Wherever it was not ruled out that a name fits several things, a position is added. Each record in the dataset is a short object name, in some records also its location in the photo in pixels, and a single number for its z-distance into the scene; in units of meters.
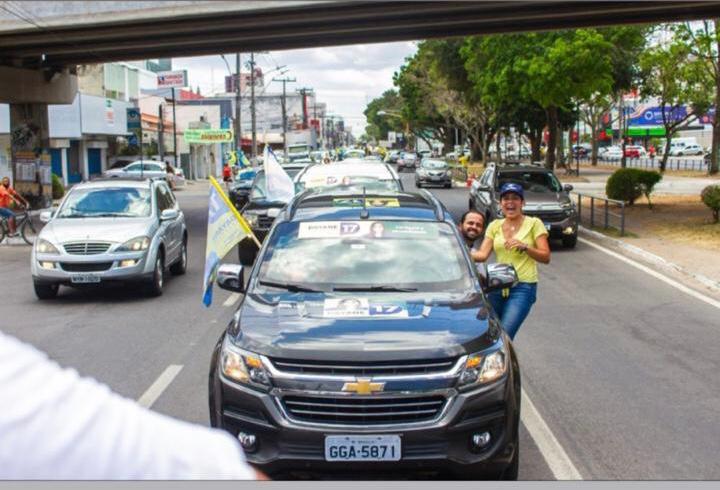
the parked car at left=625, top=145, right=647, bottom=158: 85.10
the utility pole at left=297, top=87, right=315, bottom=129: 127.11
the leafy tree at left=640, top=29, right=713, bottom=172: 31.80
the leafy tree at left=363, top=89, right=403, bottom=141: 165.88
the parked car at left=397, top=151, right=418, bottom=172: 81.11
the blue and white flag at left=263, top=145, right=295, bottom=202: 14.55
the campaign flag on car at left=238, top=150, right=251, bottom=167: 62.71
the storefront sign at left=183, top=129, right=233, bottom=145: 68.50
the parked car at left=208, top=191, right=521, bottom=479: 5.11
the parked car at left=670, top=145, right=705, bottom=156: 91.38
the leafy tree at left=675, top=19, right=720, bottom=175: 27.09
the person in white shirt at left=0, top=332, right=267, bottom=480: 1.62
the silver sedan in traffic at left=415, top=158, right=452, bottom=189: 49.62
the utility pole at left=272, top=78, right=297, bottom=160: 100.02
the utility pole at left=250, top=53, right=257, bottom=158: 65.44
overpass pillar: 32.84
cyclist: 22.84
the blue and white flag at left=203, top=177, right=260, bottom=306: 8.97
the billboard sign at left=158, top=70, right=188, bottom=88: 73.31
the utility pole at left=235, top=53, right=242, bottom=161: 54.58
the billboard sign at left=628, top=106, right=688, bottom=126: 113.25
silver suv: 13.20
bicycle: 22.70
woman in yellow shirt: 7.74
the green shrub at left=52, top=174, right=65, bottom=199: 41.41
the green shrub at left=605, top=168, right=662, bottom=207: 26.72
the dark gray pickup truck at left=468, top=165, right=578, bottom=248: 19.97
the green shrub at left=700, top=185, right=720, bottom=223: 21.39
